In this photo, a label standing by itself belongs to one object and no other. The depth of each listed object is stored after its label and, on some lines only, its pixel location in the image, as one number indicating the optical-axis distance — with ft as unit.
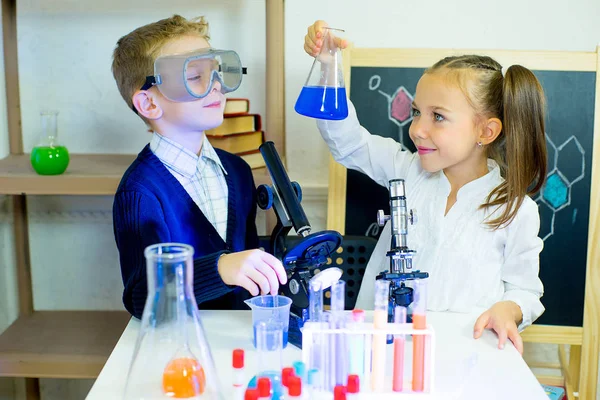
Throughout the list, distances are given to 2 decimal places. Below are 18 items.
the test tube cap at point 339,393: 3.30
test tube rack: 3.40
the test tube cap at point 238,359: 3.67
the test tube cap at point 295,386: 3.35
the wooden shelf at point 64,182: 5.79
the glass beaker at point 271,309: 3.87
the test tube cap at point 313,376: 3.44
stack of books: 6.14
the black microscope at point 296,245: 3.78
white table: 3.50
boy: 4.52
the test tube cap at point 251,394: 3.28
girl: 5.09
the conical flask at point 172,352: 3.06
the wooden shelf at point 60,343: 6.15
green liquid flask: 5.86
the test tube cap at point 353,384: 3.38
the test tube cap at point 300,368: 3.46
